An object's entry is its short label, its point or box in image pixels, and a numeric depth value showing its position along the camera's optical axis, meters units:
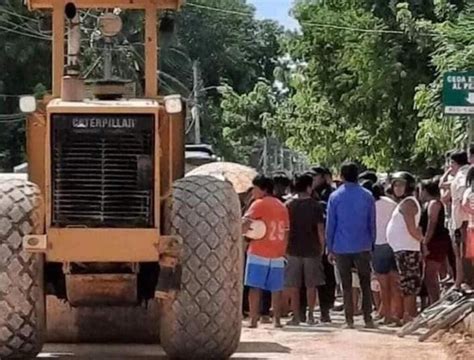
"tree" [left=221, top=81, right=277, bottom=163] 56.38
